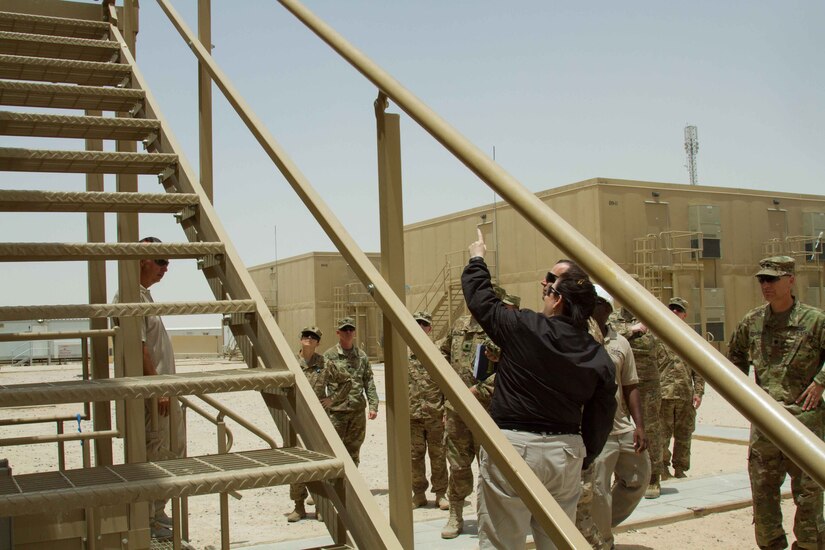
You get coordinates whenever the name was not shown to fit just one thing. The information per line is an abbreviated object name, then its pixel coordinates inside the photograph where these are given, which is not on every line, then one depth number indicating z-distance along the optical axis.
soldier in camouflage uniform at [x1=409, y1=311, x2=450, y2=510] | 8.35
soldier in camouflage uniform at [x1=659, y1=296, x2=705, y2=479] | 9.13
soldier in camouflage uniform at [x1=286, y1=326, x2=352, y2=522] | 8.55
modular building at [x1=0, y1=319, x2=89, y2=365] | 48.22
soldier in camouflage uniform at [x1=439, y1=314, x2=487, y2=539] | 6.71
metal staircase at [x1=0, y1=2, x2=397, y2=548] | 2.41
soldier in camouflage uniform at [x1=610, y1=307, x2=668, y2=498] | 7.77
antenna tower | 70.00
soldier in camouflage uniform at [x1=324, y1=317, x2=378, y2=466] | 8.52
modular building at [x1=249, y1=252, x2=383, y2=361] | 35.53
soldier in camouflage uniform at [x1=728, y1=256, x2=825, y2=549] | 5.22
